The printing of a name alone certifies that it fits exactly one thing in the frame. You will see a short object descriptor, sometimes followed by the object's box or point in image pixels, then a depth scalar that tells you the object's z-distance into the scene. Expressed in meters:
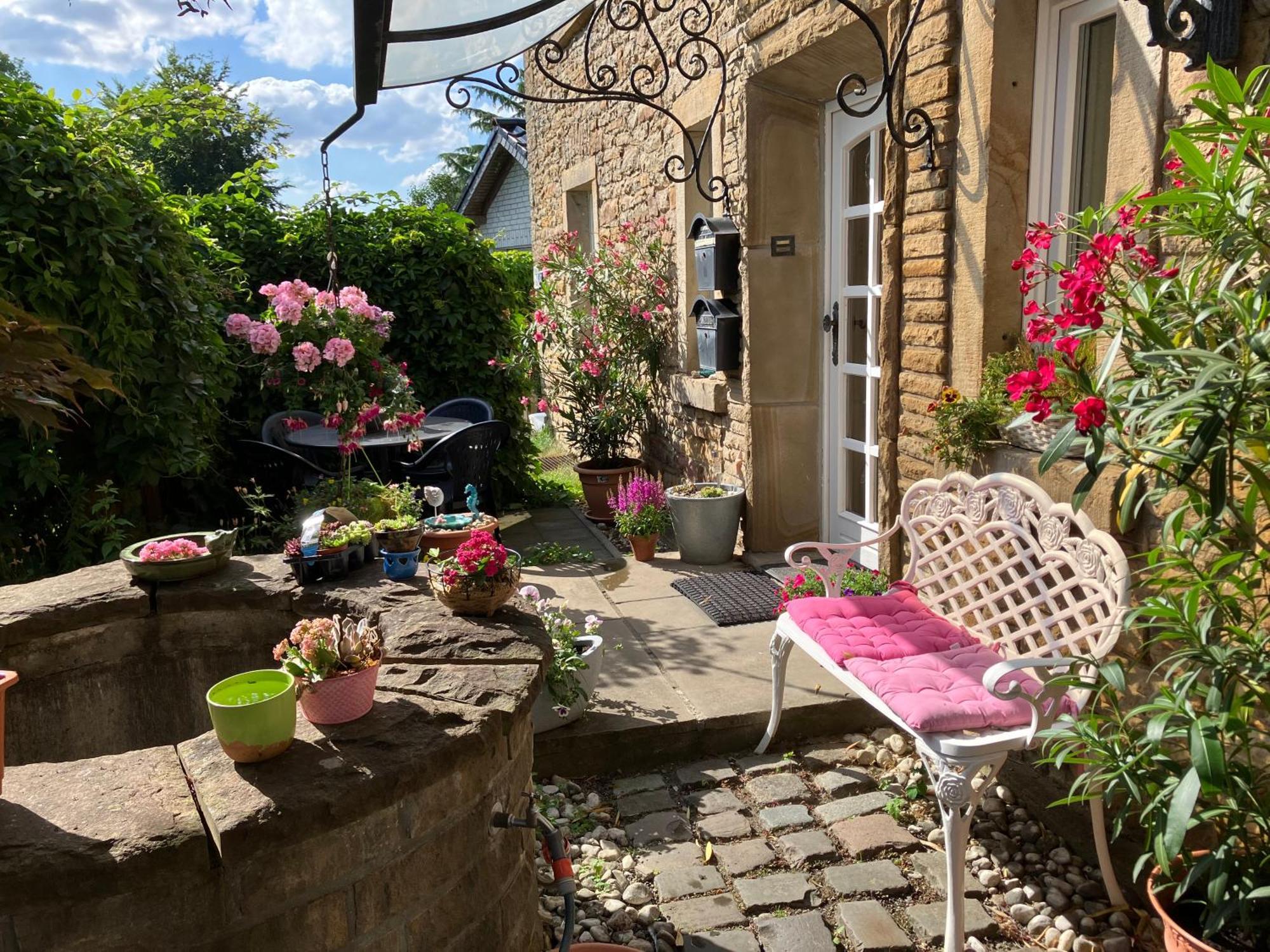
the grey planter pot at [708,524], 5.48
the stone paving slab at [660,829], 3.06
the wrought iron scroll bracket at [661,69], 3.98
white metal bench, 2.49
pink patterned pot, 2.01
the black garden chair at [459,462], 5.90
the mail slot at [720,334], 5.48
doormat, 4.69
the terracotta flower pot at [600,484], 6.88
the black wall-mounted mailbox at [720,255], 5.41
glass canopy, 2.87
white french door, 4.75
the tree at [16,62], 24.40
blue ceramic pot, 3.14
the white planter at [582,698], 3.38
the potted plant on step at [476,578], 2.63
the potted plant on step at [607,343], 6.86
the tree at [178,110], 5.00
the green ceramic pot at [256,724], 1.82
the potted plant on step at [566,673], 3.37
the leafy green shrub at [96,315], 4.29
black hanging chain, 3.78
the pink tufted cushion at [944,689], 2.54
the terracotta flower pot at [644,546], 5.86
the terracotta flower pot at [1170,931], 1.98
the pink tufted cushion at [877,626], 3.06
